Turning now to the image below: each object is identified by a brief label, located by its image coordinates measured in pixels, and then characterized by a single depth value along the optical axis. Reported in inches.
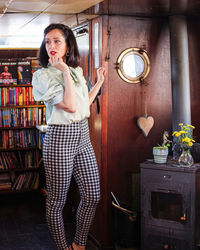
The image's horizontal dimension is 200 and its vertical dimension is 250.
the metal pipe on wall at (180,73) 120.8
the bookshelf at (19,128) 202.4
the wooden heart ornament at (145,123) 124.5
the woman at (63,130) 92.4
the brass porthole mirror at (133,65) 122.1
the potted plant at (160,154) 111.9
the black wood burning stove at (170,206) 105.0
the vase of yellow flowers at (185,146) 108.0
